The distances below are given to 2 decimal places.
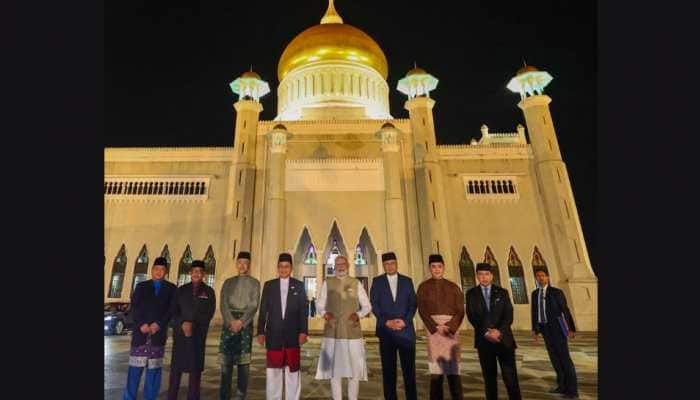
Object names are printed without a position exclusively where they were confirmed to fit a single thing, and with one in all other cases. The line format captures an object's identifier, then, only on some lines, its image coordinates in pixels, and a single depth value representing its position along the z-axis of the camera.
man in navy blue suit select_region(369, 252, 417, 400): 4.33
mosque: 16.44
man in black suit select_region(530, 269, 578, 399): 4.91
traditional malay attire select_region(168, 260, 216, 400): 4.34
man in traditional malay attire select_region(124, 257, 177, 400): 4.37
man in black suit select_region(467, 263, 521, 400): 4.30
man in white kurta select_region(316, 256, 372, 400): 4.48
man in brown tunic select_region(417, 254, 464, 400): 4.27
